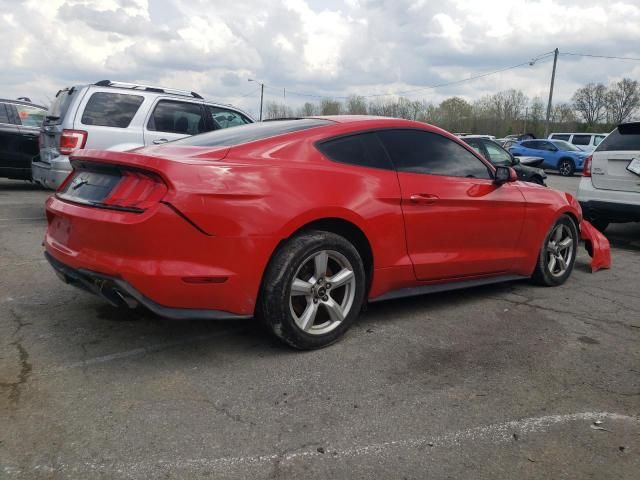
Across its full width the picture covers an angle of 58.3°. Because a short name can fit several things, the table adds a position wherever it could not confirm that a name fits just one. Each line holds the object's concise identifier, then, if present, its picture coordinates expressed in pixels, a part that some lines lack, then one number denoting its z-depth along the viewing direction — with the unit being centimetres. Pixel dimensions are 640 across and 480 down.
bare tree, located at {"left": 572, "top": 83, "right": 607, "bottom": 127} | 7319
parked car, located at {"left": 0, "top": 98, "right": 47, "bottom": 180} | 1038
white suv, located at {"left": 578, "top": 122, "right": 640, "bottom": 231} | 735
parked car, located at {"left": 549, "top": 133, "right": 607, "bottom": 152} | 2726
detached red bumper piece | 609
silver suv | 743
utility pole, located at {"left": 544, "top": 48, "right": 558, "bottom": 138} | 4074
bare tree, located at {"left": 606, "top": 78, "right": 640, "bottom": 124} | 6984
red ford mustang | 303
